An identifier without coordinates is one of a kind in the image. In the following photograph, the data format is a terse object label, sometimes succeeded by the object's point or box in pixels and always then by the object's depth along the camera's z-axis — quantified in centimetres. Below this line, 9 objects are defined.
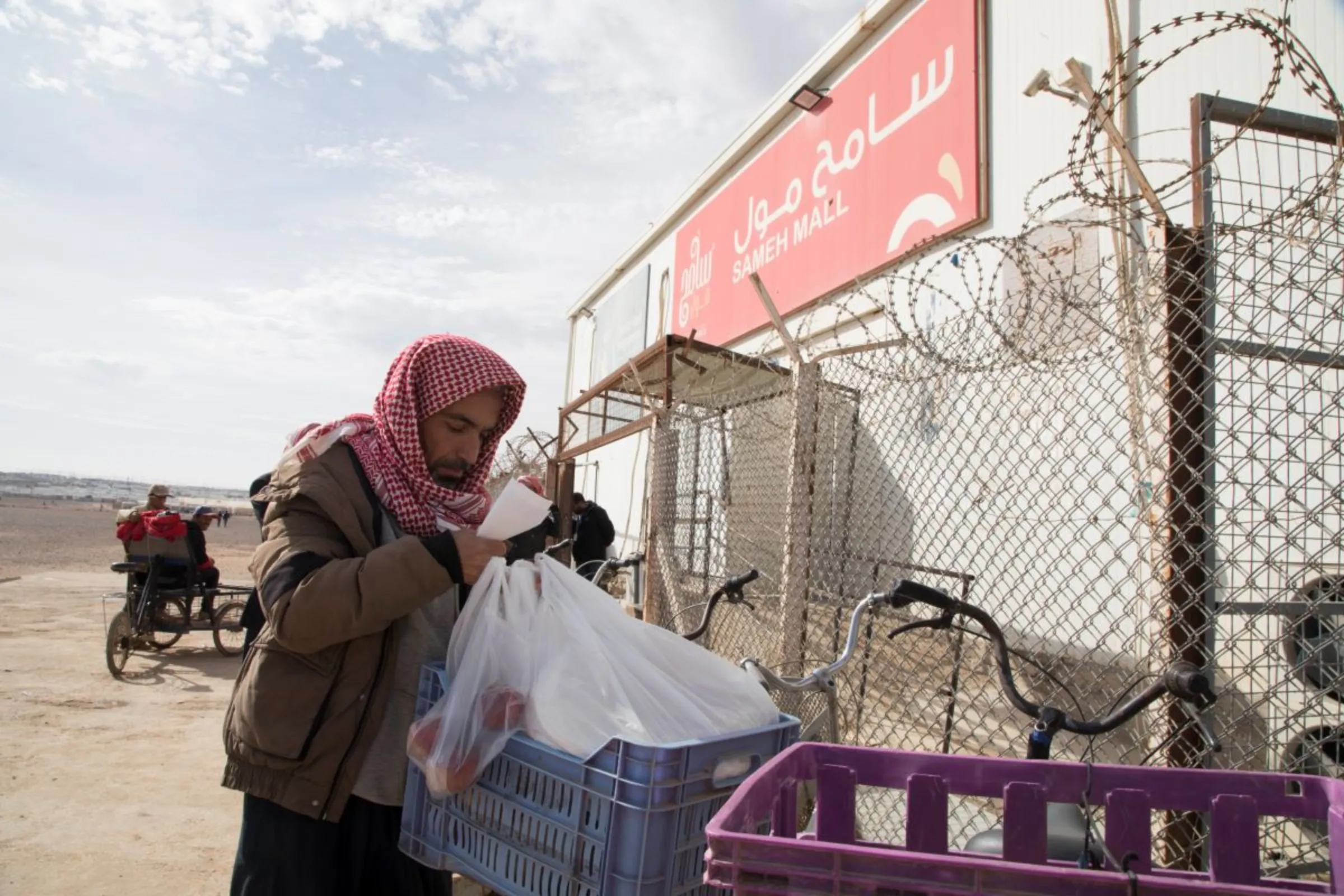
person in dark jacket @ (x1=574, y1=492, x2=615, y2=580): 966
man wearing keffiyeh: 172
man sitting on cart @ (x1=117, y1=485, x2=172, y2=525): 865
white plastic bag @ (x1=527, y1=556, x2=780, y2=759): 151
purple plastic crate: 120
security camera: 650
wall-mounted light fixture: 974
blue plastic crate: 138
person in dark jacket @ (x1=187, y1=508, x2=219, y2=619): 838
